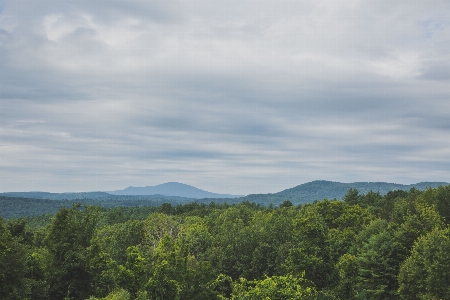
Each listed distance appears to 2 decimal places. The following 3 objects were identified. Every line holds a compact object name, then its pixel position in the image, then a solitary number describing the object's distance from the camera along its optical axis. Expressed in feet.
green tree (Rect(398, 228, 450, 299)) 122.42
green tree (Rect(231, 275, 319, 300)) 72.28
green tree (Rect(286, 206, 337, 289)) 110.11
